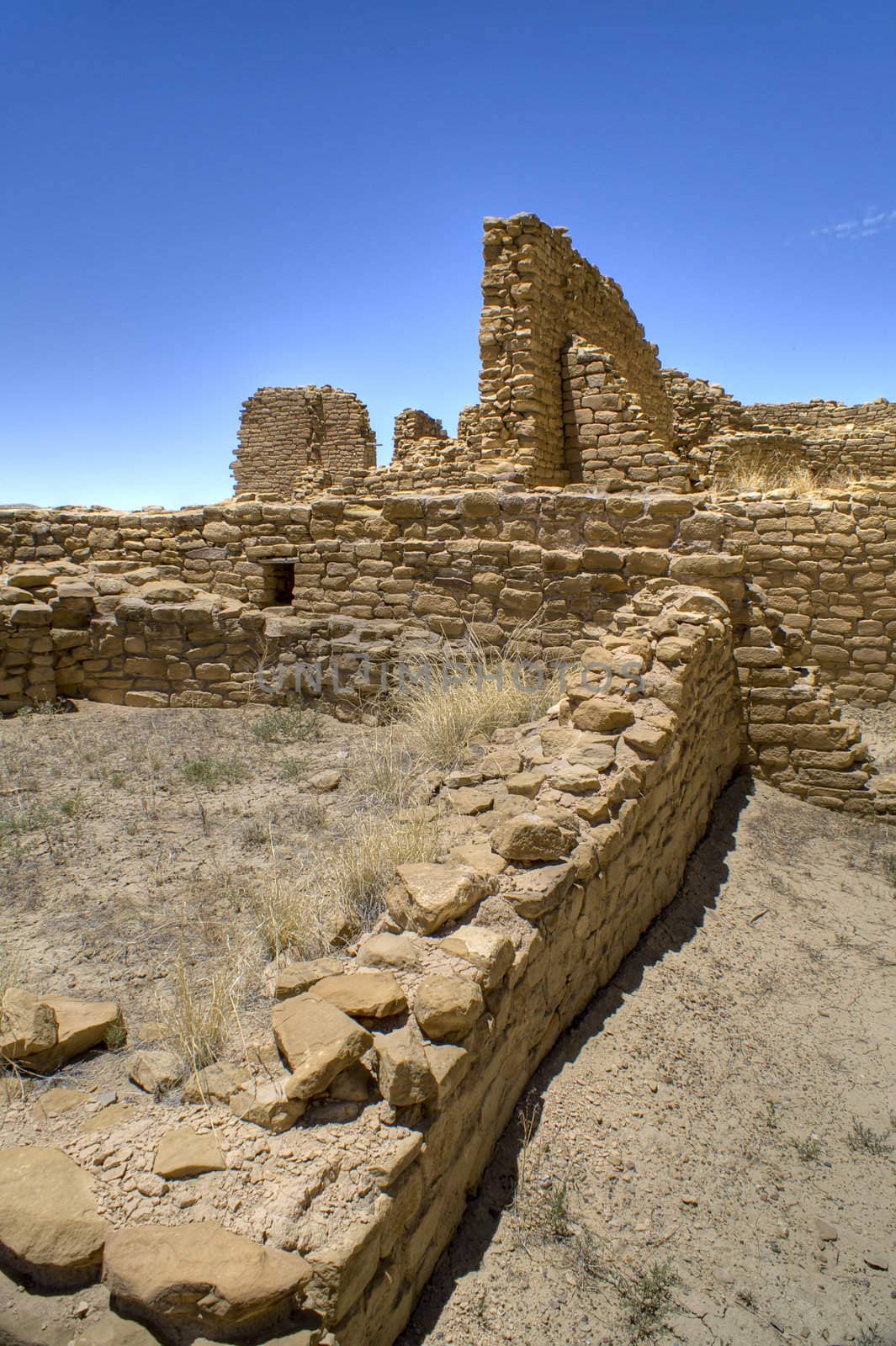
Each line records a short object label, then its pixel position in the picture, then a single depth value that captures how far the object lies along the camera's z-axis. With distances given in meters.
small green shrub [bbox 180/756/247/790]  4.73
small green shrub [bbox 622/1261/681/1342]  2.02
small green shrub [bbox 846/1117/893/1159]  2.74
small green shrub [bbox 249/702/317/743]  5.72
